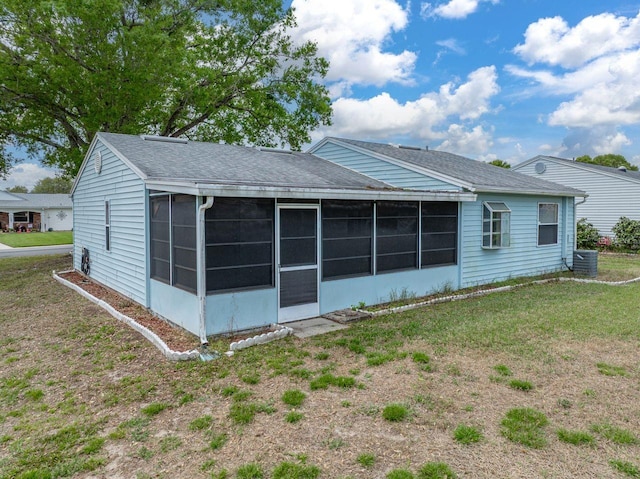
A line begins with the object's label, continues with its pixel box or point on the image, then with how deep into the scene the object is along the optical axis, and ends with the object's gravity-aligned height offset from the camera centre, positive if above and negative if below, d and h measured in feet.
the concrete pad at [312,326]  20.90 -5.63
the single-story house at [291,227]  20.31 -0.46
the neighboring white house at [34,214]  118.21 +1.70
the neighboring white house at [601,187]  61.93 +5.09
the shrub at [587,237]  61.87 -2.52
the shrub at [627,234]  58.23 -1.97
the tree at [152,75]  45.06 +17.59
